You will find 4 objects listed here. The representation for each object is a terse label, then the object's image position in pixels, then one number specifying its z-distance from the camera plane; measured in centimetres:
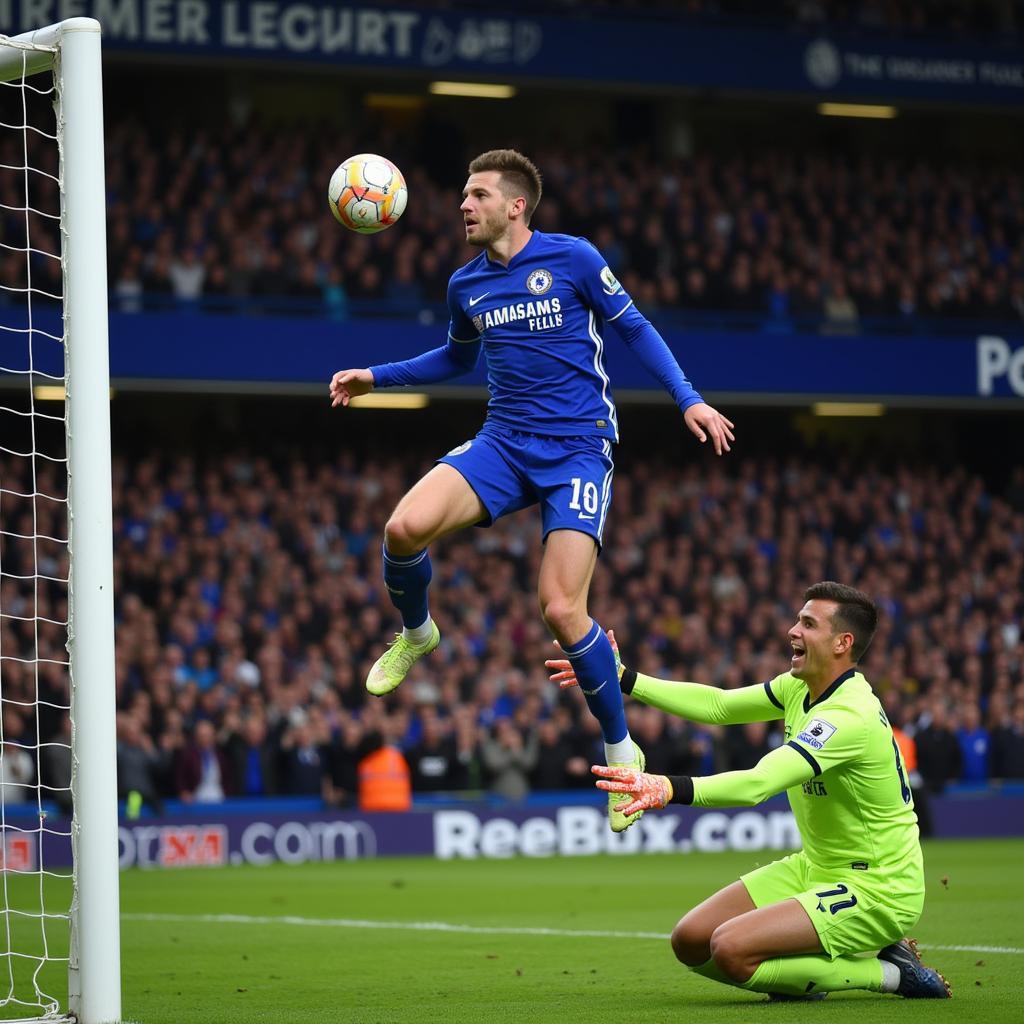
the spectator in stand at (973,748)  2120
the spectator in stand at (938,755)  2056
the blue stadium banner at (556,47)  2247
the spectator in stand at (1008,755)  2109
